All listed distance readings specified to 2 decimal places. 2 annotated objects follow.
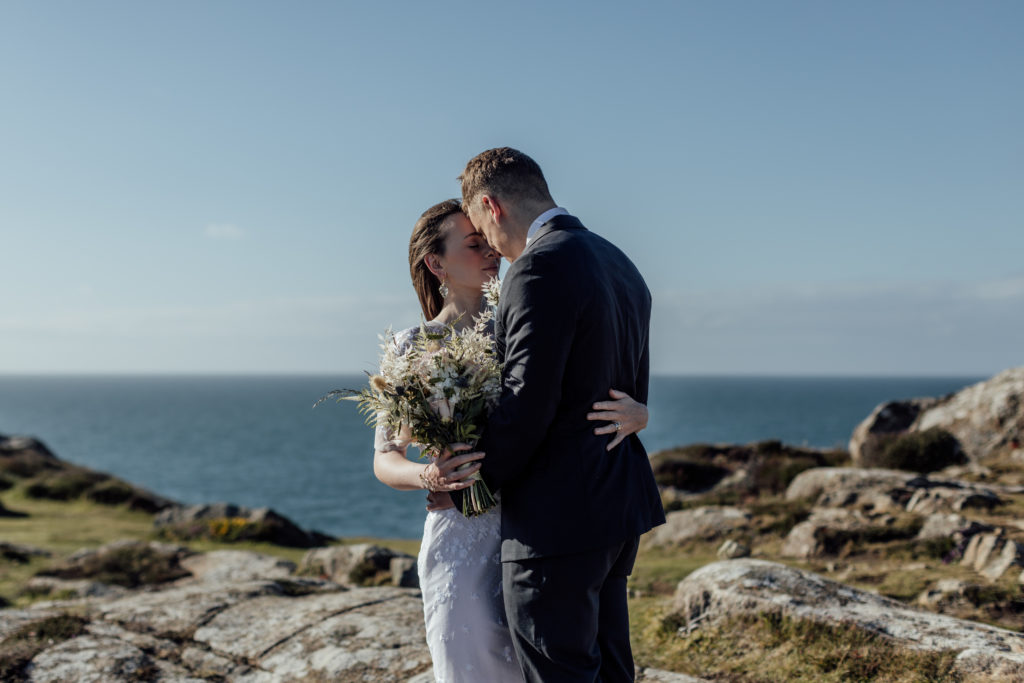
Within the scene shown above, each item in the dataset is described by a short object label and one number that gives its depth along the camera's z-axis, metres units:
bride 3.63
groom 3.05
